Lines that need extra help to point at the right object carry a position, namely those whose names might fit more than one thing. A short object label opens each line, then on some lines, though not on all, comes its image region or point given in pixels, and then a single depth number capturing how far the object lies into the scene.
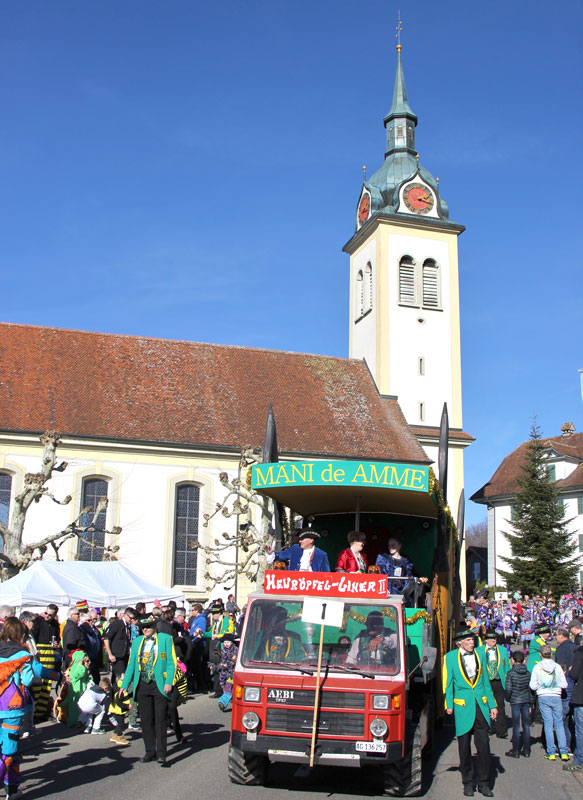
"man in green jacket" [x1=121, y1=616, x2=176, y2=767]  10.38
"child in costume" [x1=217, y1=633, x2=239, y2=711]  15.14
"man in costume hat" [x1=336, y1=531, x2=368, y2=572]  10.60
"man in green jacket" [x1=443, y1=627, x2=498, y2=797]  9.54
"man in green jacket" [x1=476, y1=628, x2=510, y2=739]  13.35
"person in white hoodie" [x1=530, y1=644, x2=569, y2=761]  11.78
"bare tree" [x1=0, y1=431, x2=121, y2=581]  22.38
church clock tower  39.69
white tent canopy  17.73
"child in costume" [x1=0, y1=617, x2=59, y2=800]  7.82
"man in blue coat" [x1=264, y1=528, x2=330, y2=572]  10.49
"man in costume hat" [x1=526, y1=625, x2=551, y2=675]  12.81
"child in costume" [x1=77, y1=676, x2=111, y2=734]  12.88
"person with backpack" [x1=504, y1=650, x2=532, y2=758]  12.01
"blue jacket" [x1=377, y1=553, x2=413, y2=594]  11.02
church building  31.52
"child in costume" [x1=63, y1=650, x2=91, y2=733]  13.31
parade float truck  8.43
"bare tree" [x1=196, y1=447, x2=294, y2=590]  26.53
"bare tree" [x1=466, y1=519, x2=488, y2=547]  122.56
